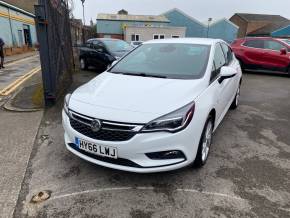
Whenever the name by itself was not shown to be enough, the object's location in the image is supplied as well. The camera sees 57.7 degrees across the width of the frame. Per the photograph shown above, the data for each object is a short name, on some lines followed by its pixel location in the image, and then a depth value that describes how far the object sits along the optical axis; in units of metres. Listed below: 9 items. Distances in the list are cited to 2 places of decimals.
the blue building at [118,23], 38.84
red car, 11.00
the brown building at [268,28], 51.54
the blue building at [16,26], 20.84
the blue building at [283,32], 35.25
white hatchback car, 2.70
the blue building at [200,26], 41.94
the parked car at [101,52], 10.05
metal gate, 5.21
